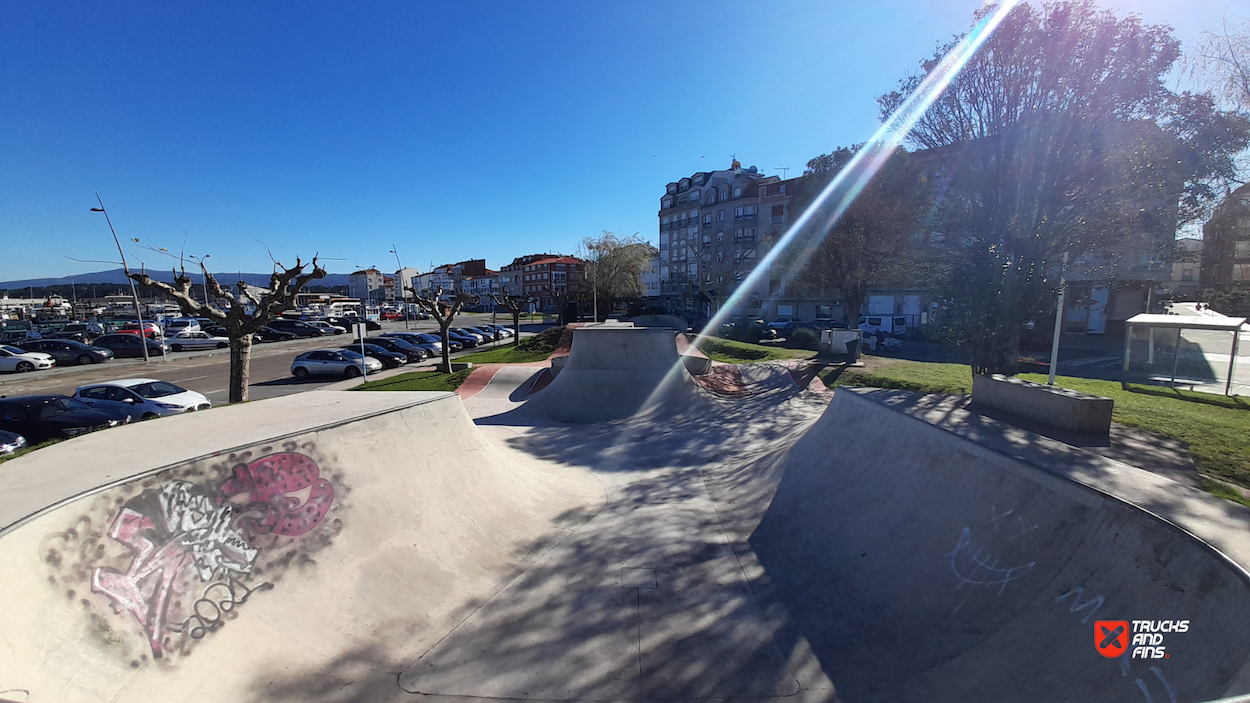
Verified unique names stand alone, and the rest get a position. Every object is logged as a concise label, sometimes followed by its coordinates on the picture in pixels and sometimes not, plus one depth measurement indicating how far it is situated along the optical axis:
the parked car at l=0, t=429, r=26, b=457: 8.83
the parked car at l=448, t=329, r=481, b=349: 35.94
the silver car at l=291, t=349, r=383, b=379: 22.28
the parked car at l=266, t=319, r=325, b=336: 43.31
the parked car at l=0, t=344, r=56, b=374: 23.86
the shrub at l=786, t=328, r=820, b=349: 26.38
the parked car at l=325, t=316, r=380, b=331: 51.59
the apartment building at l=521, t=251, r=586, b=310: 110.38
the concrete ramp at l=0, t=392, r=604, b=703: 2.89
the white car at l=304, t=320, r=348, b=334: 45.94
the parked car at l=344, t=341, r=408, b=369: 26.19
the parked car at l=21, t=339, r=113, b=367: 27.03
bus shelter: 12.93
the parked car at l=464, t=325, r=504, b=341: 39.34
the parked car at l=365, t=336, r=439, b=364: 28.48
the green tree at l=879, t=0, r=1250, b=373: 10.97
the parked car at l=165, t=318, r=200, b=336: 37.34
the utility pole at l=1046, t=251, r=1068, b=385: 9.66
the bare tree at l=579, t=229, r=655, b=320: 51.09
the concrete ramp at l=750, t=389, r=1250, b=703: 2.74
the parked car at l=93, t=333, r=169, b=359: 29.97
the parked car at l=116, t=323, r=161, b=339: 34.03
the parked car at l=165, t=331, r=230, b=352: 33.91
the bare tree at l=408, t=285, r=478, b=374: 20.72
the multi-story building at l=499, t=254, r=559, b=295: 117.75
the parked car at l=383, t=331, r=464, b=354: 31.11
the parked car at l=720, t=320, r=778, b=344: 30.08
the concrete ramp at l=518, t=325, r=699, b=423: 13.05
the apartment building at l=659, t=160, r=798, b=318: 54.22
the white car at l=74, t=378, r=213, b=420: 12.21
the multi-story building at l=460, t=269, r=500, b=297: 132.07
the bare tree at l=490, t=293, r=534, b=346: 31.86
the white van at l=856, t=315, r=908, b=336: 34.12
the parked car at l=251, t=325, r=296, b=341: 41.31
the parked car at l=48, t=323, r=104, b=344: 35.38
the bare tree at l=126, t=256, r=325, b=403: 12.61
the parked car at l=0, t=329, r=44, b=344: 31.87
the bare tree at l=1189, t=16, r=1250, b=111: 9.84
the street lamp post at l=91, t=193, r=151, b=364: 26.65
